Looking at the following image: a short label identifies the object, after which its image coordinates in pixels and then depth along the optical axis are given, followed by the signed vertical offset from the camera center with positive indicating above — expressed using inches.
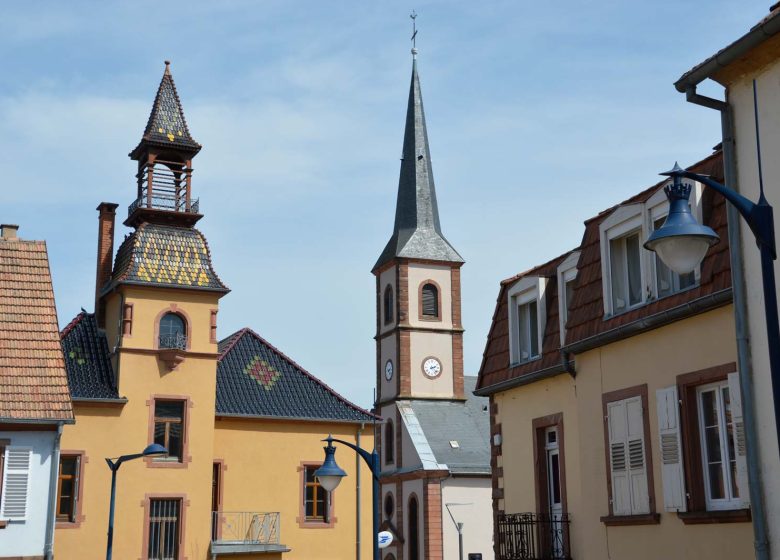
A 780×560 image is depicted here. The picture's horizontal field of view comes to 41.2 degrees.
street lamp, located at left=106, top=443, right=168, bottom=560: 874.1 +66.0
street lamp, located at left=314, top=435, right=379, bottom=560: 650.2 +37.7
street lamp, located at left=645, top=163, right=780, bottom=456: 295.6 +82.3
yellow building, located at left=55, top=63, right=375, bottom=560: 1182.9 +140.9
